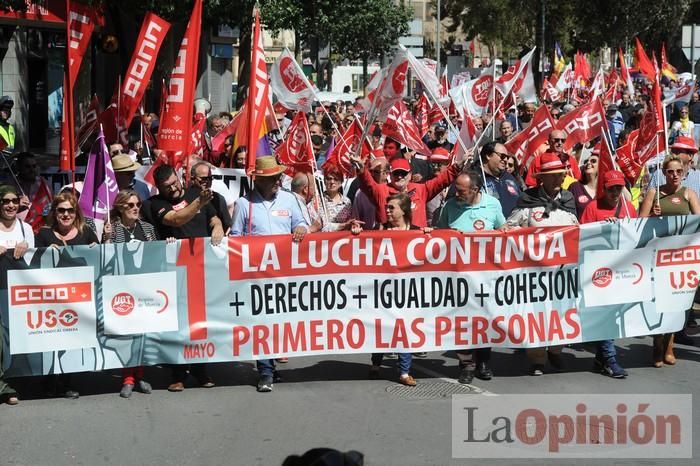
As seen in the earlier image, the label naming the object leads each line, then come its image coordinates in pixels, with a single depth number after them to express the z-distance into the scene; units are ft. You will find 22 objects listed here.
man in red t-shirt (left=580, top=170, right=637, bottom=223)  30.55
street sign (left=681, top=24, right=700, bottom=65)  86.31
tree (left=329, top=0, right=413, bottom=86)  149.79
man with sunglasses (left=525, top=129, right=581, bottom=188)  39.11
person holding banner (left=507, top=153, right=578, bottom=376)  29.48
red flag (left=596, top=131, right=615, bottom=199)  31.24
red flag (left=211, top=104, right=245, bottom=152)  45.90
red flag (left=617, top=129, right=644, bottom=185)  40.37
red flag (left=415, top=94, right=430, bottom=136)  60.18
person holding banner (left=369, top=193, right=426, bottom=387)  28.50
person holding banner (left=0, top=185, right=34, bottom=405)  26.35
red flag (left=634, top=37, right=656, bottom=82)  70.23
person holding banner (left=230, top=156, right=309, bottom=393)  28.86
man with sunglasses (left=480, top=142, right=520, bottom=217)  34.73
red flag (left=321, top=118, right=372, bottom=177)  41.60
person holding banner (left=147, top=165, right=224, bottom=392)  28.02
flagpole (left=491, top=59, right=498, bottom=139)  43.27
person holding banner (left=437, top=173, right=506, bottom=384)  28.94
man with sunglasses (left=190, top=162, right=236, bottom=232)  28.84
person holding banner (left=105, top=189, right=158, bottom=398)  27.71
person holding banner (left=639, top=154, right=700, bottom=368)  32.22
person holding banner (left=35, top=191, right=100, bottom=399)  27.32
